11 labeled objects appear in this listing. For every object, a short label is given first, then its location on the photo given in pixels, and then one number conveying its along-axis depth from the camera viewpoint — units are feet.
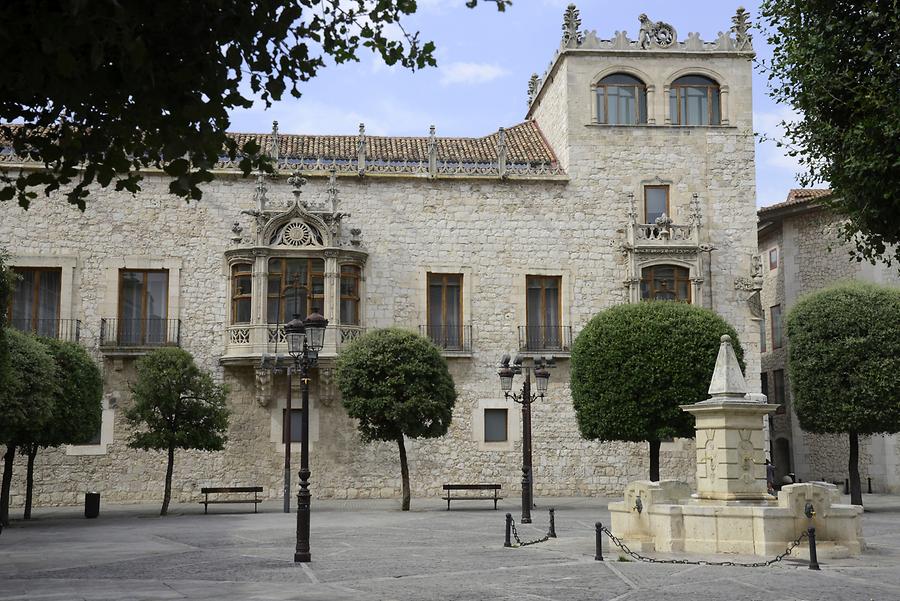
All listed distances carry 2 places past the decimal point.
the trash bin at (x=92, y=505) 82.94
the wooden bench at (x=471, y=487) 89.35
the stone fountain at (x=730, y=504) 49.93
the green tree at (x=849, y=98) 36.06
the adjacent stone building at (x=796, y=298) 116.57
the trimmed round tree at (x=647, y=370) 86.48
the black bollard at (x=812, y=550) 44.14
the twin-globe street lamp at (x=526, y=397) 70.38
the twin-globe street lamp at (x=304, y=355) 48.24
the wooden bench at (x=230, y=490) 87.71
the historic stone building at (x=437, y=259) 99.04
